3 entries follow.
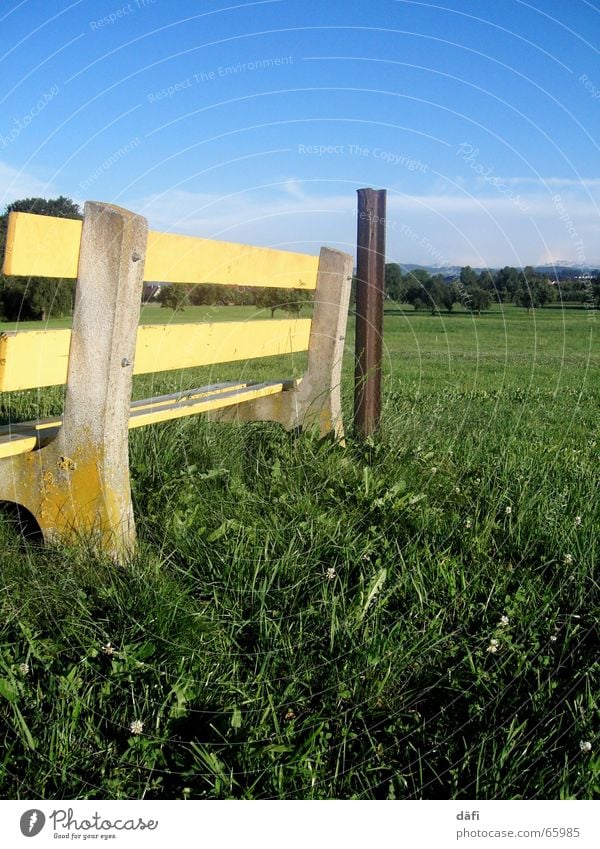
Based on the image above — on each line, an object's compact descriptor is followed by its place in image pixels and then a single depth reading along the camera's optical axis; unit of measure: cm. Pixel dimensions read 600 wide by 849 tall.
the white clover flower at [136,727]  214
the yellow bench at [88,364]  289
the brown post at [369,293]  472
